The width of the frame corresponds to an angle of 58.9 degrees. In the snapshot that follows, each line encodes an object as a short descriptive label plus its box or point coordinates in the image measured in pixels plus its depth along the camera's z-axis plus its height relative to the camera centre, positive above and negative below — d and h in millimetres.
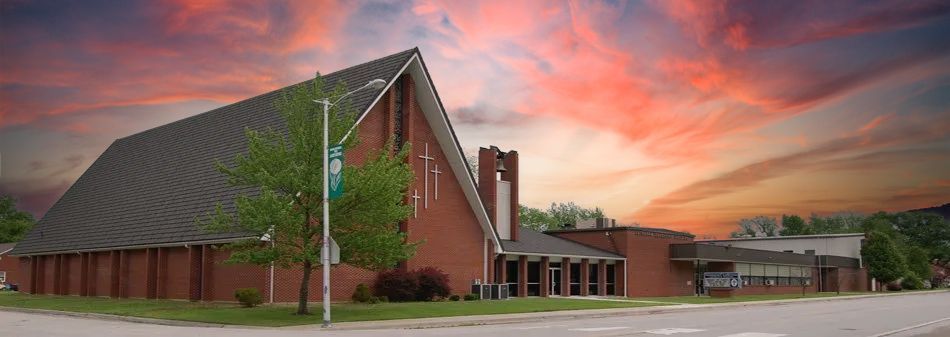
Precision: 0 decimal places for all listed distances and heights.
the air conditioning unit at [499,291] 43500 -3102
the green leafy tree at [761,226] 178375 +1548
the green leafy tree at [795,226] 162625 +1443
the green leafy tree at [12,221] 122938 +1186
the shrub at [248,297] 32656 -2584
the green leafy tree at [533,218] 117750 +1938
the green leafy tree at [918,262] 100688 -3361
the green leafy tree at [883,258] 89688 -2590
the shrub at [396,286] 38906 -2544
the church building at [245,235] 38188 +278
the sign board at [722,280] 58781 -3295
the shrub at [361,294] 37344 -2806
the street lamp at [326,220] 25078 +324
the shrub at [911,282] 92219 -5282
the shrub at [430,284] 39753 -2503
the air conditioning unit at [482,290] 42844 -2998
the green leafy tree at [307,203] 27689 +926
